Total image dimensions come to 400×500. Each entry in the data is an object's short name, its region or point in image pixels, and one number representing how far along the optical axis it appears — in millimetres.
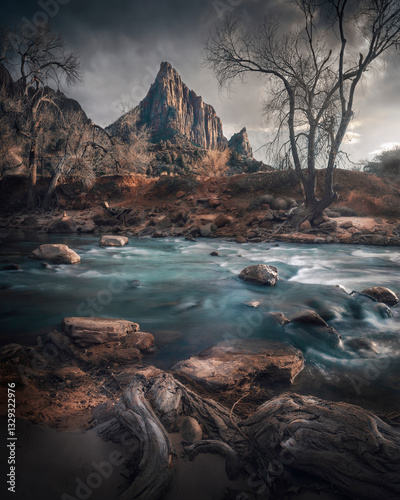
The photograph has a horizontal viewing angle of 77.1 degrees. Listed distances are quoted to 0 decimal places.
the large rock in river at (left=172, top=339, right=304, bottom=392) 2270
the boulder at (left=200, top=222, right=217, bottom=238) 12636
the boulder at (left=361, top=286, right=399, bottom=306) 4414
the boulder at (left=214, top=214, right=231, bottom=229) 13281
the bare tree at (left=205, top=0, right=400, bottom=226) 9633
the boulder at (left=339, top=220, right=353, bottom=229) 11641
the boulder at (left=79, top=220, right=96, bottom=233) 13891
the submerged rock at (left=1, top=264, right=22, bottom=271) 6137
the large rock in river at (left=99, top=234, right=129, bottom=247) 10125
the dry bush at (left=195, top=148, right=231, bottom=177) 22422
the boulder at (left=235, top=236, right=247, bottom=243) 11117
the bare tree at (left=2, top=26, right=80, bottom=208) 15281
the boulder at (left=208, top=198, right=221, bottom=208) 15705
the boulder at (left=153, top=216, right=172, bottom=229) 14203
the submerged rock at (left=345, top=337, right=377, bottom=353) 3040
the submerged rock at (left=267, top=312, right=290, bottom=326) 3667
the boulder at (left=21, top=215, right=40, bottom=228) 14326
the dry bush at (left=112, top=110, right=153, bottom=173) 18625
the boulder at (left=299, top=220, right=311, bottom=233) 11937
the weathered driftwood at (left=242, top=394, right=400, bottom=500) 1228
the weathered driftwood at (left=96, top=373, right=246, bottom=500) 1274
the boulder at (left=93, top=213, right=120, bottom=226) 14945
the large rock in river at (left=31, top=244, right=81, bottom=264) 6895
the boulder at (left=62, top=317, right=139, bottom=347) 2842
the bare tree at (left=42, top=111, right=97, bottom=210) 16828
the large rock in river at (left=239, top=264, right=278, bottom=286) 5491
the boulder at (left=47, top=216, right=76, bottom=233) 13525
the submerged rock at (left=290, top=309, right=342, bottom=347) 3283
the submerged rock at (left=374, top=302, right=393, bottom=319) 3912
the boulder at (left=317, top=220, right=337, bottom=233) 11469
